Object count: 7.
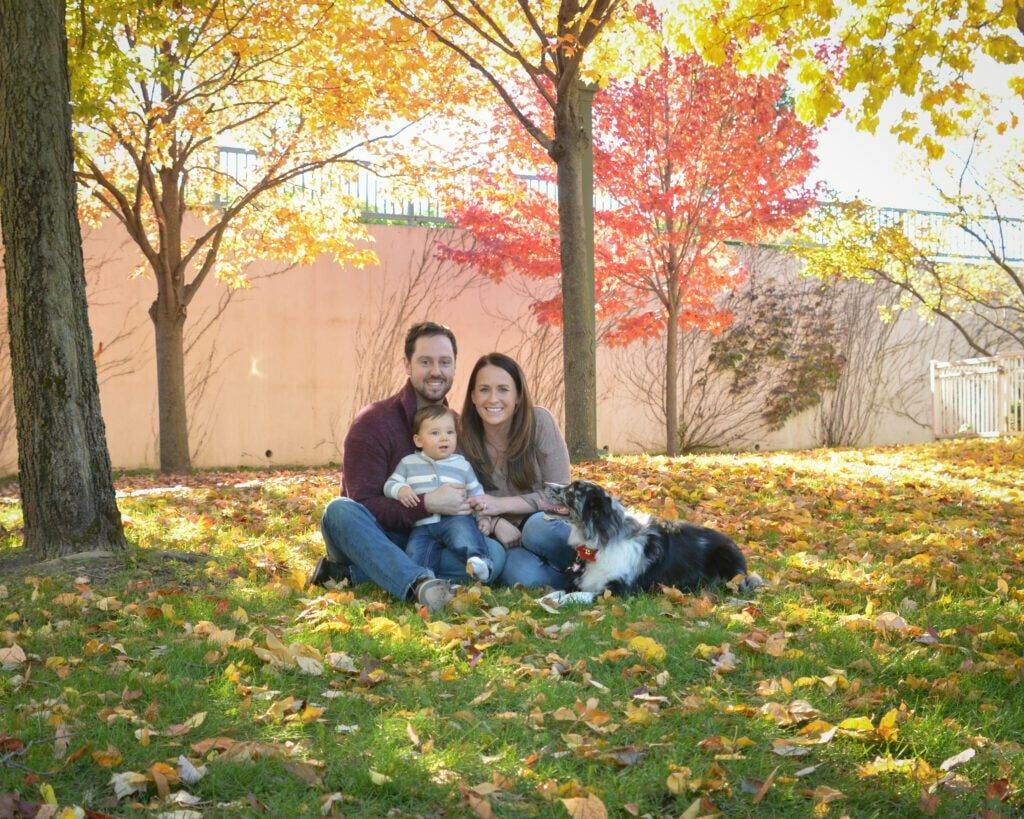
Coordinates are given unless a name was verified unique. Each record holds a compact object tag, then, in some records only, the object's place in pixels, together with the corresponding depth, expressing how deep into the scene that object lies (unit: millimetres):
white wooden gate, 13297
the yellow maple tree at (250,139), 9859
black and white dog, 4086
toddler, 4359
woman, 4492
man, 4273
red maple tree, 11805
